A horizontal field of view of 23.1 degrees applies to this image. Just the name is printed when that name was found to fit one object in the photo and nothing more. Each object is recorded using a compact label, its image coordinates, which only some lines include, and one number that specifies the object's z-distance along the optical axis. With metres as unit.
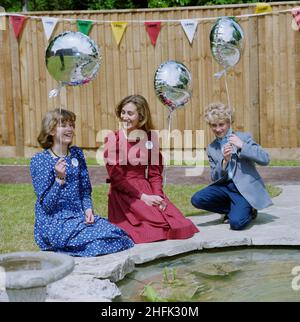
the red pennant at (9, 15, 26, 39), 10.53
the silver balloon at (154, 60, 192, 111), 5.64
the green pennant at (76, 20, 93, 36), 10.34
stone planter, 3.39
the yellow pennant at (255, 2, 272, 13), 9.91
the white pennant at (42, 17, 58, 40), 10.38
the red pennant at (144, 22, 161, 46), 10.23
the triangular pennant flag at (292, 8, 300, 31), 9.75
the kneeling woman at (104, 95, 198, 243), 5.54
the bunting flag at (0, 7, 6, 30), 10.56
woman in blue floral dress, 5.07
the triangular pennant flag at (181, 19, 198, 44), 10.10
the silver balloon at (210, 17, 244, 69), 5.96
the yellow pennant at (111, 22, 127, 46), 10.32
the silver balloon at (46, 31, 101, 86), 4.95
